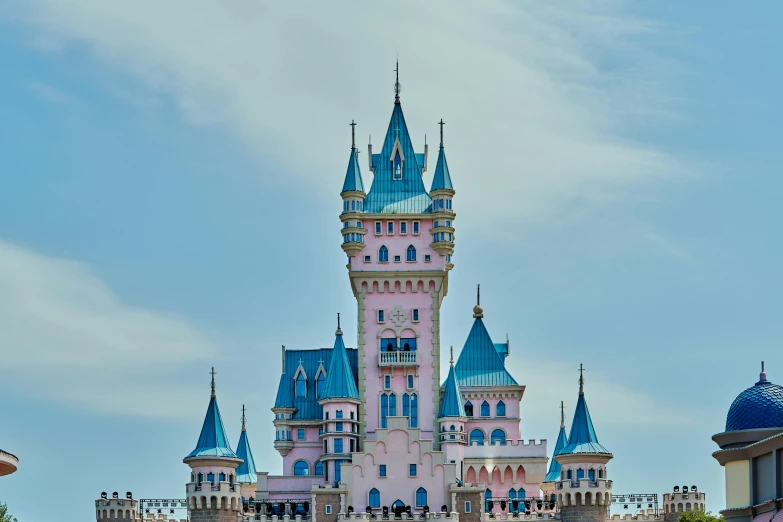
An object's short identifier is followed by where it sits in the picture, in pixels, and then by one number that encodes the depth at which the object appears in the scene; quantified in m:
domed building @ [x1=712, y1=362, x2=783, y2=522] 55.56
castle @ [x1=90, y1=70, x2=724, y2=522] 96.06
